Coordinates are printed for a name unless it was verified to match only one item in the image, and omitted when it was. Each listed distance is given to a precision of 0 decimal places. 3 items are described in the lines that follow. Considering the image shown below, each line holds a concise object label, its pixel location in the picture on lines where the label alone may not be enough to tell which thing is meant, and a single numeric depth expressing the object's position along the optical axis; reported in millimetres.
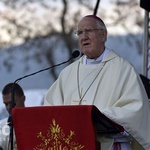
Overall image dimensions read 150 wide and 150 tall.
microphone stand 10694
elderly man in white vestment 10332
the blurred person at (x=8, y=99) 11264
